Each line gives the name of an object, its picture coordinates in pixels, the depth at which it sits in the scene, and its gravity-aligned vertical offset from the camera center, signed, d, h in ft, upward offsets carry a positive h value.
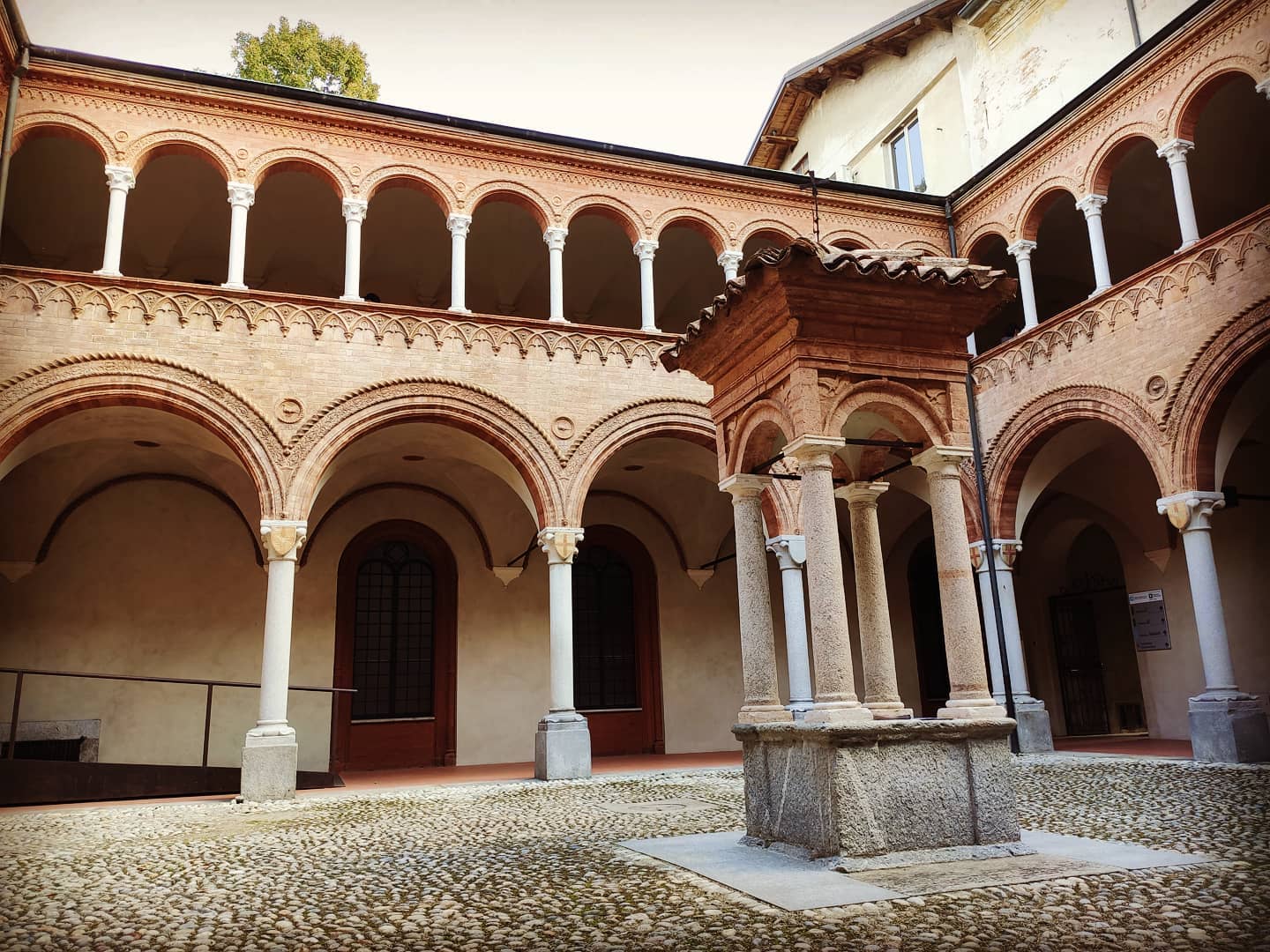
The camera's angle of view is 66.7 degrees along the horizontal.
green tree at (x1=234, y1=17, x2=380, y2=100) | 70.79 +46.99
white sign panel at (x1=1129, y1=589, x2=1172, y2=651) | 52.47 +3.24
